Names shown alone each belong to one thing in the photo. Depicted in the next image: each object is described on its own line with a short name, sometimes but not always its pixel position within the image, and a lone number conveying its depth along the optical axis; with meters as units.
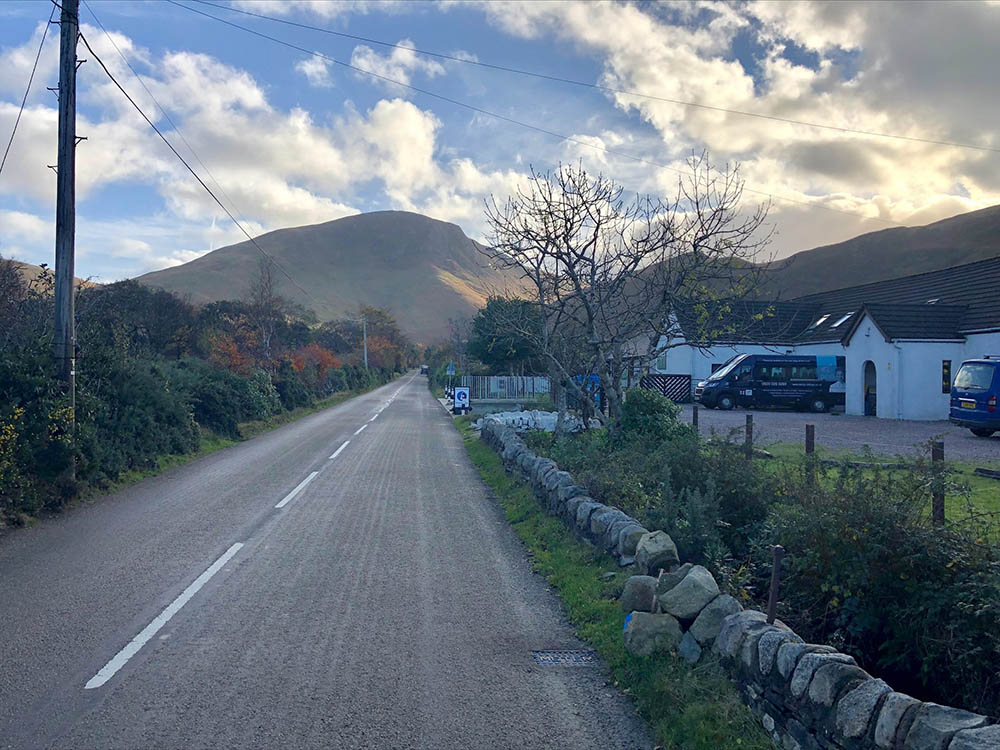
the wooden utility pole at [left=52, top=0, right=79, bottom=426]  13.15
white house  28.36
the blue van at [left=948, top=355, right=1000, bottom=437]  20.55
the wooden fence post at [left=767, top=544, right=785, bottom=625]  5.13
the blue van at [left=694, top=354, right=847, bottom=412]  35.41
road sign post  37.78
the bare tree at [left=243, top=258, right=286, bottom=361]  42.88
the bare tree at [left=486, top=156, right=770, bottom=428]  14.55
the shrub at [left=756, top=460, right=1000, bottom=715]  4.54
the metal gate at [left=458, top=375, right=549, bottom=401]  46.12
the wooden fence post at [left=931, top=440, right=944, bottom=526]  5.70
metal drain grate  5.91
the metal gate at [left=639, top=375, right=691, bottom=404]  39.06
